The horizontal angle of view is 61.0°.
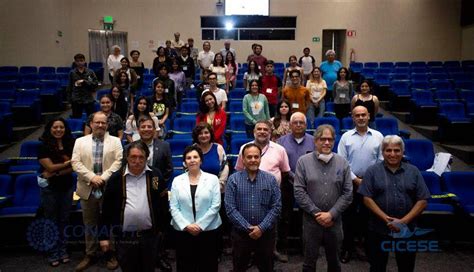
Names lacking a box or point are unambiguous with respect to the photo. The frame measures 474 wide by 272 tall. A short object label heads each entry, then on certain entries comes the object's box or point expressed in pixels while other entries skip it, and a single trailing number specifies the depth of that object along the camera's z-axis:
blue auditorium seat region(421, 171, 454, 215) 4.03
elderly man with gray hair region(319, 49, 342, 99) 7.75
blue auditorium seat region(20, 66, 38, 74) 10.21
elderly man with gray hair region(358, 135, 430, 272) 2.90
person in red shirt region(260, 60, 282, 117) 6.81
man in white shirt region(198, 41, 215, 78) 8.88
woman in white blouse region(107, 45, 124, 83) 8.38
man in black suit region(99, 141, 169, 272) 2.83
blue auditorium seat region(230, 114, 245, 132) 6.25
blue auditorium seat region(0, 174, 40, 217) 4.29
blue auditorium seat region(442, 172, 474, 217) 4.25
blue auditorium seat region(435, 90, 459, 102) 8.21
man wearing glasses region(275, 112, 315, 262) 3.68
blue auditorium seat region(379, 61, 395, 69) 12.32
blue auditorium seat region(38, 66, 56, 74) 10.74
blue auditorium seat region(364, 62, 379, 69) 12.51
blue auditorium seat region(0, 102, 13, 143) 6.54
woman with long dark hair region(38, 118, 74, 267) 3.65
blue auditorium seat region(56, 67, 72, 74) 10.96
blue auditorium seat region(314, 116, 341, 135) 6.02
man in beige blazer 3.51
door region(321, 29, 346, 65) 13.70
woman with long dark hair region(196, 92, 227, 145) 4.78
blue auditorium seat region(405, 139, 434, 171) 5.05
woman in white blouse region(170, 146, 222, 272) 2.91
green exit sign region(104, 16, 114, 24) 13.05
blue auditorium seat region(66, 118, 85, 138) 5.99
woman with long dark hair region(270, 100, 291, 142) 4.39
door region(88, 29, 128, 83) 13.26
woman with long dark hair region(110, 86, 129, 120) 5.46
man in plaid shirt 2.94
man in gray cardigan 3.00
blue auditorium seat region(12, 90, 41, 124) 7.45
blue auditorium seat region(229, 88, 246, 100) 8.17
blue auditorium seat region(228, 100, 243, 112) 7.36
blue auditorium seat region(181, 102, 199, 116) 7.19
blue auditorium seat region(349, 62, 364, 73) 11.74
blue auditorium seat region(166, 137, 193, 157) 5.11
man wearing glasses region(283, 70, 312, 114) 5.76
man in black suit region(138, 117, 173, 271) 3.51
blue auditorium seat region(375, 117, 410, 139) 5.97
